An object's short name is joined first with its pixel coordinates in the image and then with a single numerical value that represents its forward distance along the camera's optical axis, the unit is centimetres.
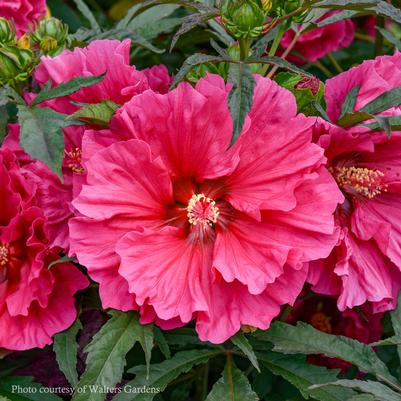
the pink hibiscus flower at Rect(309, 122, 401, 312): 106
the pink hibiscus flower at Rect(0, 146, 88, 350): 109
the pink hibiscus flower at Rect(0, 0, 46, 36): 139
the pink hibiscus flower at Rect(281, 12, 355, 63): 168
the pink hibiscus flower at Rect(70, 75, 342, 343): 101
